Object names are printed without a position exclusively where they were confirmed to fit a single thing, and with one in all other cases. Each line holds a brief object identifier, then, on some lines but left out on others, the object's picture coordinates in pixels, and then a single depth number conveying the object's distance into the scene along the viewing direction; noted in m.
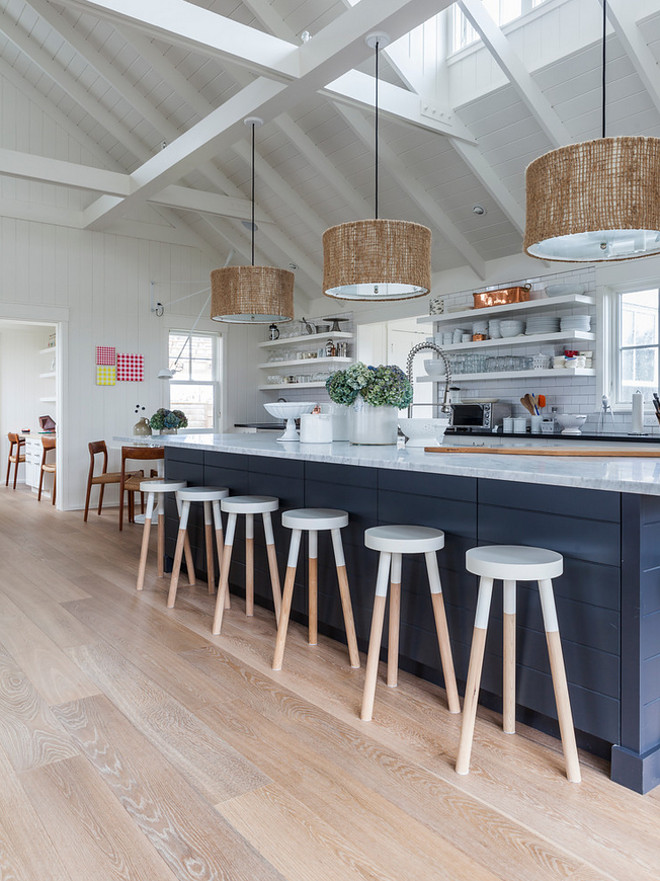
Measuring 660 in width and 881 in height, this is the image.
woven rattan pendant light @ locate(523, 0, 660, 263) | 2.23
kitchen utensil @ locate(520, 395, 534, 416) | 5.57
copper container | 5.59
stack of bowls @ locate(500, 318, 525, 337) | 5.63
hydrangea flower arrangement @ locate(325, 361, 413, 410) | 3.26
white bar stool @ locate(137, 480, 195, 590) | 4.06
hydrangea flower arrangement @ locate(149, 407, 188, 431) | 5.57
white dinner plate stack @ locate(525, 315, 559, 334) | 5.42
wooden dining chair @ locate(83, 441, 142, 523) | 6.73
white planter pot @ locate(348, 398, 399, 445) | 3.32
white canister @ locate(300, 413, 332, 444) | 3.50
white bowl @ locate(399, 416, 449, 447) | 3.19
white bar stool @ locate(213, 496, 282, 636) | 3.17
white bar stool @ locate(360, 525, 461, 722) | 2.32
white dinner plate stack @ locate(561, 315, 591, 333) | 5.22
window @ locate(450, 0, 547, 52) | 4.45
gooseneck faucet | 5.38
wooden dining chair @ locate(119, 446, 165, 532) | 6.05
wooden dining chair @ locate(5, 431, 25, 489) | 9.40
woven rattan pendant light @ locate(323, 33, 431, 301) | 3.27
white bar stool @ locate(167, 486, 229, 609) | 3.62
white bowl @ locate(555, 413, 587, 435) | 5.12
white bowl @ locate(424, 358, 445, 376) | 6.23
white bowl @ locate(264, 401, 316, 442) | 3.76
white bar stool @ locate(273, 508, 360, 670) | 2.77
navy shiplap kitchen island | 1.92
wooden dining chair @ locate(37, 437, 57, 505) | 7.57
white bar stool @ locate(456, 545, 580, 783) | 1.95
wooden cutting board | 2.50
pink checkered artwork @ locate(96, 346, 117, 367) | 7.40
